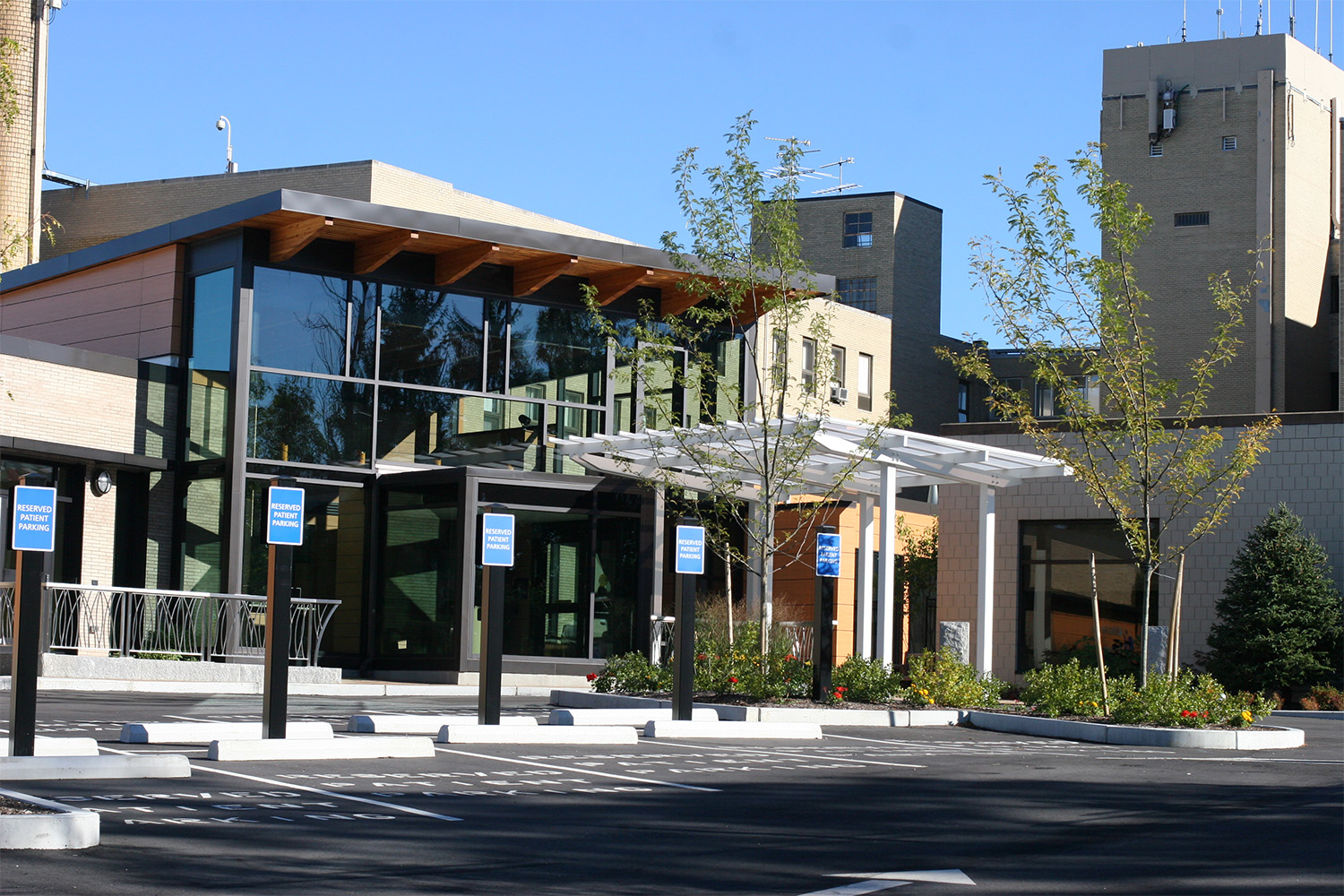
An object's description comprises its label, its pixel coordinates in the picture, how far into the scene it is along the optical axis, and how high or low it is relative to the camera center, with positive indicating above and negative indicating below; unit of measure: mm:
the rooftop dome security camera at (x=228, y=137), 42344 +11453
